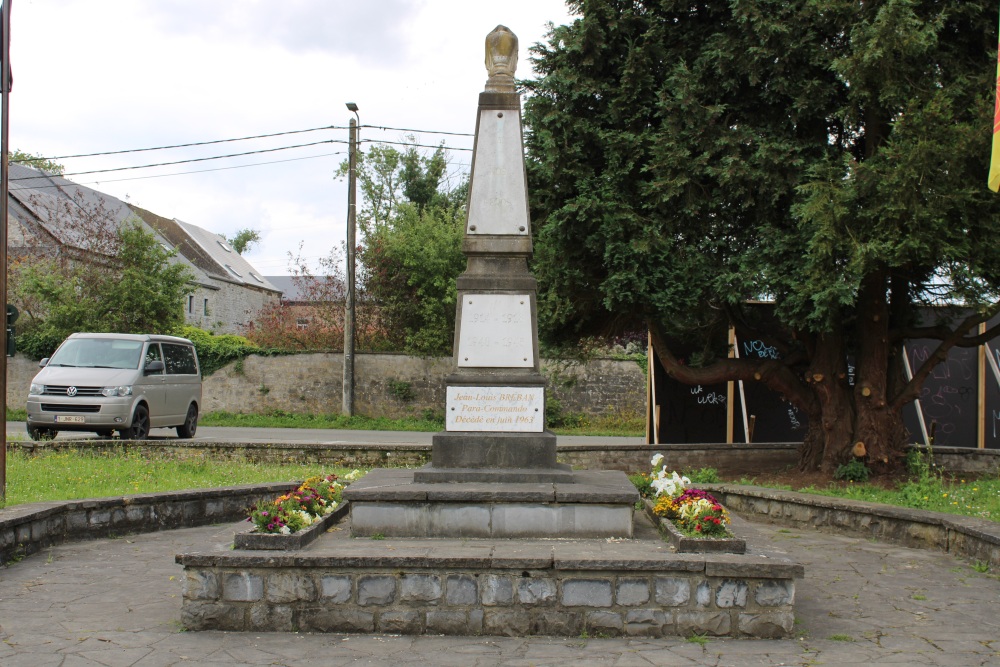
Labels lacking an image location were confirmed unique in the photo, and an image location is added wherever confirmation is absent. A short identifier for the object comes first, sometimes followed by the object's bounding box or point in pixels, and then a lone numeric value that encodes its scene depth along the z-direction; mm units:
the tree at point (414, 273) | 23953
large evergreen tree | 9242
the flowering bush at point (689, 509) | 5926
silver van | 14070
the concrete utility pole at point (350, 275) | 22391
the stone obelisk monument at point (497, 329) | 6871
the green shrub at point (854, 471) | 11031
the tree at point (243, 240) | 67250
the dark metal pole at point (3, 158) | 7867
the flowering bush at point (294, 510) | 5844
